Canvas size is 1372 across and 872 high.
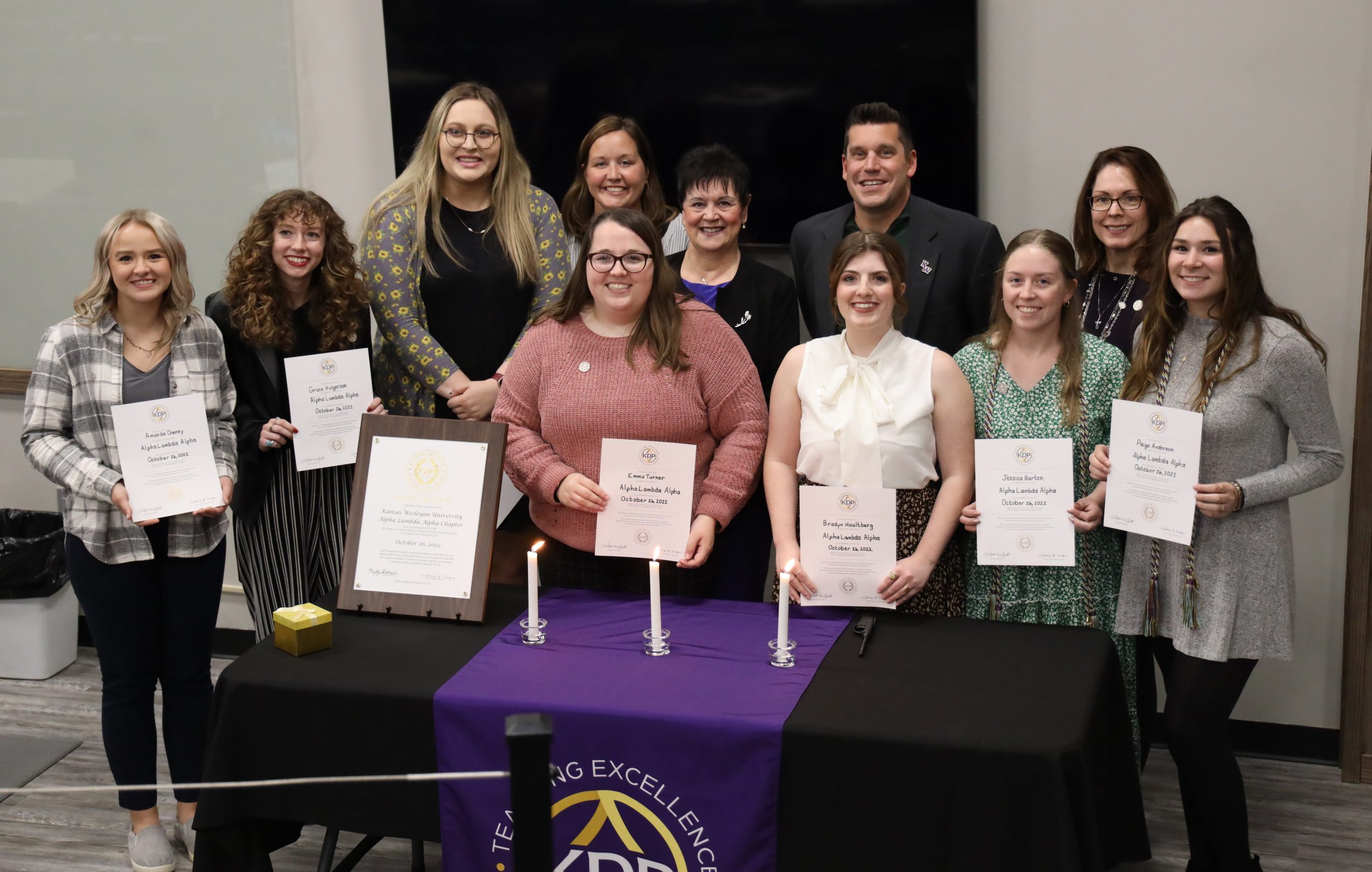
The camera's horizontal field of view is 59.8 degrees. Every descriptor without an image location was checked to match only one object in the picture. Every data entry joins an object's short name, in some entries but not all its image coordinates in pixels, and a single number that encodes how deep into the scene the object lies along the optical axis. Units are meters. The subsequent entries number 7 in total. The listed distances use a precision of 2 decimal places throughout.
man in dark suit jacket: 3.15
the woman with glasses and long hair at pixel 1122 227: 2.90
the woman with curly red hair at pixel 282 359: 2.96
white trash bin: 4.28
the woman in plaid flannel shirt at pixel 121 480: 2.77
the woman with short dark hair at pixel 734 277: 3.12
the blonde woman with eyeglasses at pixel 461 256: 3.16
